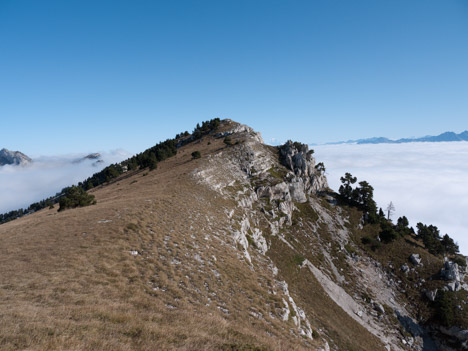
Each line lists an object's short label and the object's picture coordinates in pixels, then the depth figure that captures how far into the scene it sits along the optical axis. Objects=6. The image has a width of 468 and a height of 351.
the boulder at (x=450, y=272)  61.91
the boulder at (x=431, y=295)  58.30
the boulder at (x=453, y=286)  60.53
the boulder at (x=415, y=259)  68.38
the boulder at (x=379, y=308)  52.22
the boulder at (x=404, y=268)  65.94
